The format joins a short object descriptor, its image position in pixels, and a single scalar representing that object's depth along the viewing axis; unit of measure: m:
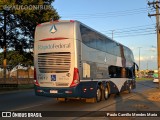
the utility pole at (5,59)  16.62
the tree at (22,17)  15.28
